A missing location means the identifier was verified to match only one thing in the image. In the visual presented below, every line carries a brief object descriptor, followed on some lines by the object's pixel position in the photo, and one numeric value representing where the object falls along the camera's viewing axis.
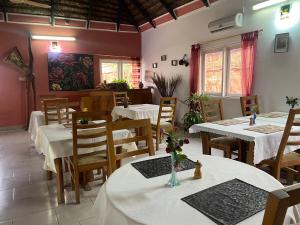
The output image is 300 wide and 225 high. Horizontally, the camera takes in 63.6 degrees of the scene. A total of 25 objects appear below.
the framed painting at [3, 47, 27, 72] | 6.44
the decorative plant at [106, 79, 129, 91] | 7.24
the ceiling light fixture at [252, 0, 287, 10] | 4.06
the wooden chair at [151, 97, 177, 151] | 4.25
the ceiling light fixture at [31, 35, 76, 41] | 6.65
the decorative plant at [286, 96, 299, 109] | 3.56
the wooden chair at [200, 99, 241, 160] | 3.00
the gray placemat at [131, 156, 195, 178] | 1.50
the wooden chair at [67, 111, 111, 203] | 2.45
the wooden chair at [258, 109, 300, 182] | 2.20
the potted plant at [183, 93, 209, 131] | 5.36
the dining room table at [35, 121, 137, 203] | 2.53
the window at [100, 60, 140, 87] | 7.79
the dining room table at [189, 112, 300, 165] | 2.39
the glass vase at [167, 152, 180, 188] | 1.33
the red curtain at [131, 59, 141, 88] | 8.24
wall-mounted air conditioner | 4.62
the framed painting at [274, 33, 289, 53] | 4.02
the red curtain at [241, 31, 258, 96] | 4.51
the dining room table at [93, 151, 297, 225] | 1.03
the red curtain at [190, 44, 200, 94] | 5.83
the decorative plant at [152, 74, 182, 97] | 6.64
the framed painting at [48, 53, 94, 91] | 6.96
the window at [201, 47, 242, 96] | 5.12
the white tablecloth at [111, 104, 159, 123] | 4.48
